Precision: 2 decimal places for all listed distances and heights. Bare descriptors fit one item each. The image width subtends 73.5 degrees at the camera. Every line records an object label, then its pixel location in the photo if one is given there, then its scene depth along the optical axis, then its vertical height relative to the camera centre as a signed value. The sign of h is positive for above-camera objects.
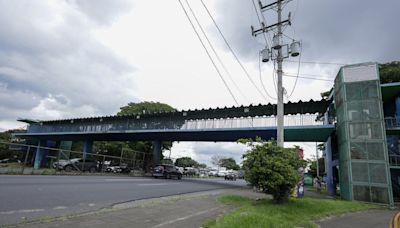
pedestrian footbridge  24.94 +4.29
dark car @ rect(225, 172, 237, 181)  46.62 -1.48
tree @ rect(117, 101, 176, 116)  45.97 +9.49
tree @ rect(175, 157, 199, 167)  77.49 +1.06
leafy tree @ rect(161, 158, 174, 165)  44.97 +0.58
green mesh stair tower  16.22 +2.40
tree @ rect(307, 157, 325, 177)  58.58 +1.24
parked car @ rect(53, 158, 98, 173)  23.17 -0.60
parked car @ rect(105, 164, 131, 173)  31.17 -0.91
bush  10.48 +0.09
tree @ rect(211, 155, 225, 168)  105.76 +2.19
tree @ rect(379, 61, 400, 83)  29.66 +11.45
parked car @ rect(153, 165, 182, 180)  28.05 -0.82
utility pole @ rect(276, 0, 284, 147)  13.40 +3.65
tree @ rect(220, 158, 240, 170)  102.38 +1.69
